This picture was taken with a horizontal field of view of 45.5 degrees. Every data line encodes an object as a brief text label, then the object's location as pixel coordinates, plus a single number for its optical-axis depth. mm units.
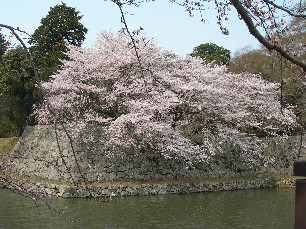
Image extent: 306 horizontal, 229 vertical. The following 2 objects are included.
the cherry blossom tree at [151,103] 17641
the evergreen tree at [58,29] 24859
